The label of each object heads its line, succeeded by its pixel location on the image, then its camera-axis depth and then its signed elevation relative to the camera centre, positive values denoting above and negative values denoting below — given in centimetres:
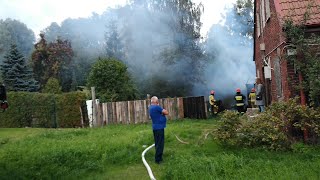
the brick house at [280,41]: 782 +146
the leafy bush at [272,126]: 685 -100
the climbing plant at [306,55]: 730 +79
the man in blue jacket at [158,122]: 706 -77
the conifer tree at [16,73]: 2717 +244
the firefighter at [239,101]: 1411 -66
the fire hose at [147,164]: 557 -165
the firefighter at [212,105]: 1583 -95
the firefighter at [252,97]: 1435 -50
